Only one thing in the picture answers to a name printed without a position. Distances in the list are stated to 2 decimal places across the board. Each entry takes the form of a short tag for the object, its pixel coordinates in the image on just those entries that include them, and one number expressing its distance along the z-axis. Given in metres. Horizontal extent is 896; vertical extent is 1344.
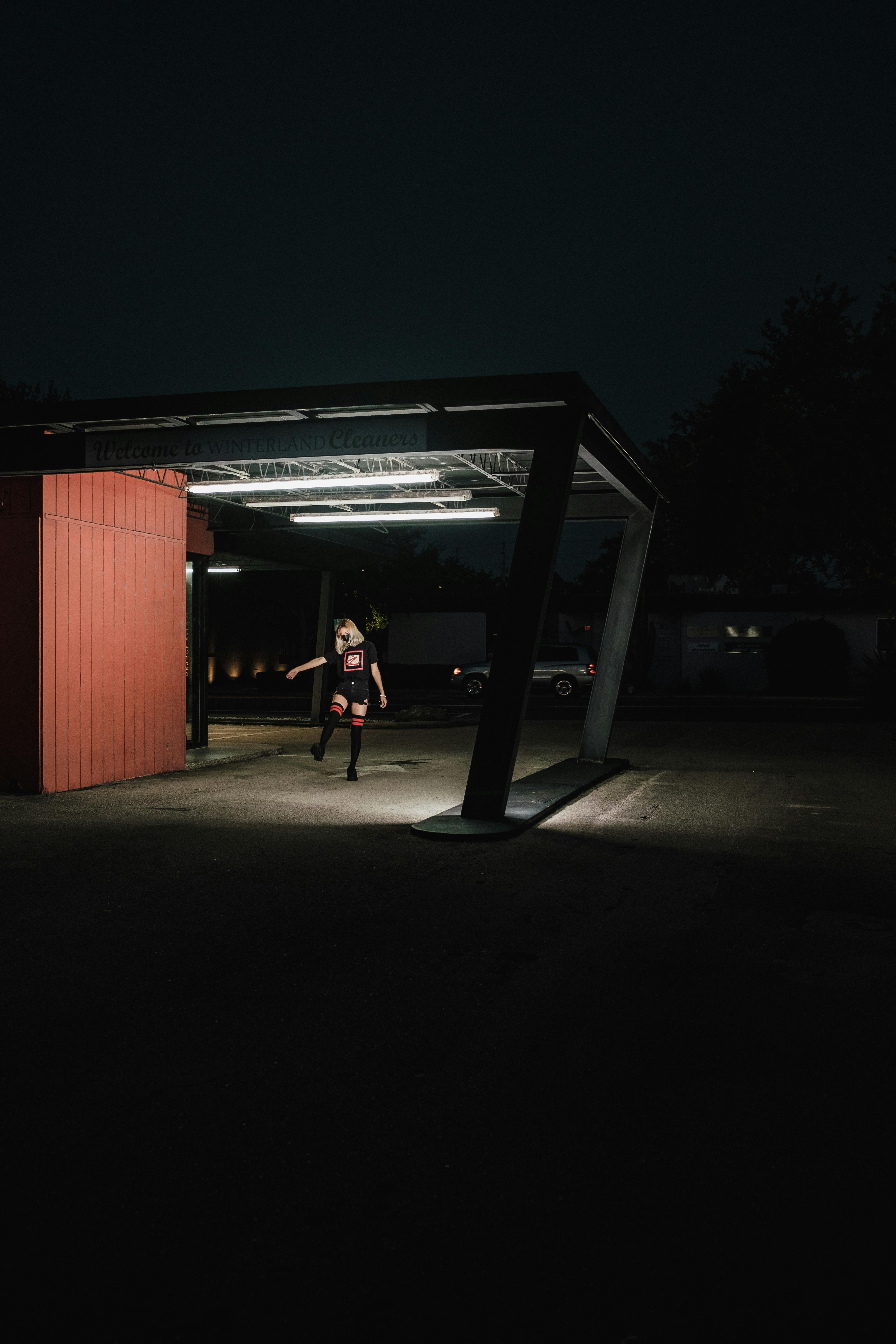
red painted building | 11.17
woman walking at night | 13.30
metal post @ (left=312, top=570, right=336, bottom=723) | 23.16
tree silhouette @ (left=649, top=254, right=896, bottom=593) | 22.05
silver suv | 33.44
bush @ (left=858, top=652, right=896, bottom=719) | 25.39
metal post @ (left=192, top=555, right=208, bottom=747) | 16.55
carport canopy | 9.40
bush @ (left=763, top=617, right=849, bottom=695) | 36.38
